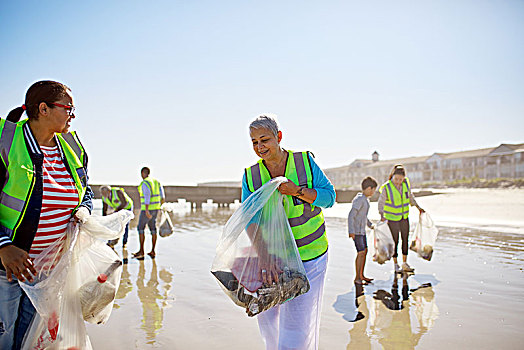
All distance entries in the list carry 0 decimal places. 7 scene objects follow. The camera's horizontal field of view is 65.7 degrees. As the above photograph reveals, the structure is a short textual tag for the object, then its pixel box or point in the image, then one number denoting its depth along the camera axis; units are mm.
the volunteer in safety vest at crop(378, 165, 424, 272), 6508
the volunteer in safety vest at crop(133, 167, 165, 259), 8078
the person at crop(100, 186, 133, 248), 8133
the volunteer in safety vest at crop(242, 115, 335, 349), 2391
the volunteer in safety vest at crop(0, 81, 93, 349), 2035
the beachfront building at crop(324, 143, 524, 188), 59938
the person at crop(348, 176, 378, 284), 5902
